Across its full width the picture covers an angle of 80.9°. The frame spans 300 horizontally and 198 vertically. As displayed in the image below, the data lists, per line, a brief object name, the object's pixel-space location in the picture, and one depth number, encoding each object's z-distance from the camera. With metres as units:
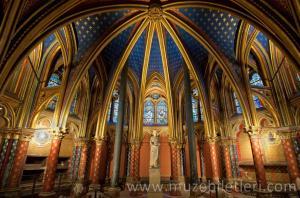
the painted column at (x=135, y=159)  16.50
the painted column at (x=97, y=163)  11.98
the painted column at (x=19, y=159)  10.61
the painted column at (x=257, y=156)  9.82
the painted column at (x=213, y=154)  12.98
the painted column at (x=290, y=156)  10.78
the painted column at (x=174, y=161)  16.41
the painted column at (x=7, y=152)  10.21
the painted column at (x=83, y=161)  14.91
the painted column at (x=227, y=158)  14.41
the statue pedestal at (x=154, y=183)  9.27
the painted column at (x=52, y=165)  9.41
